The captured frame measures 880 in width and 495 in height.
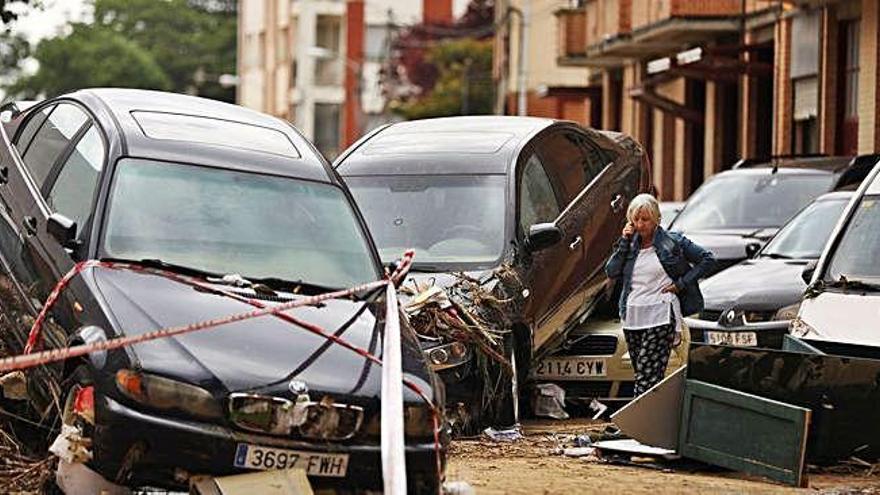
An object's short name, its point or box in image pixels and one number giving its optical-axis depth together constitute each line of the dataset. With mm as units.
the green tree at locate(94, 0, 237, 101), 120750
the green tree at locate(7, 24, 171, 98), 116438
